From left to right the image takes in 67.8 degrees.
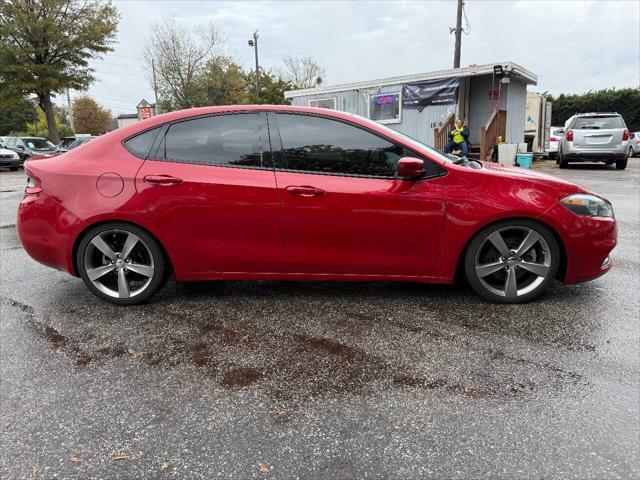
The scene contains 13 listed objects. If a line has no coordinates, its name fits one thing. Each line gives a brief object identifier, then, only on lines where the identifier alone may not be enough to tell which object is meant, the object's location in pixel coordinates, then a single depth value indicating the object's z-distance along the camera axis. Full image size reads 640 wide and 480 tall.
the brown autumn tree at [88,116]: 63.78
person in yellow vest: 13.45
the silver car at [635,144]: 23.02
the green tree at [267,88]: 43.22
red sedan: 3.43
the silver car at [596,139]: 14.72
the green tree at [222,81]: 35.62
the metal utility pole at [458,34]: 21.06
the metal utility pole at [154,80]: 35.56
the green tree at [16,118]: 65.62
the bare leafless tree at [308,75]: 48.67
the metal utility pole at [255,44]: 39.49
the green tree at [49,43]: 22.73
